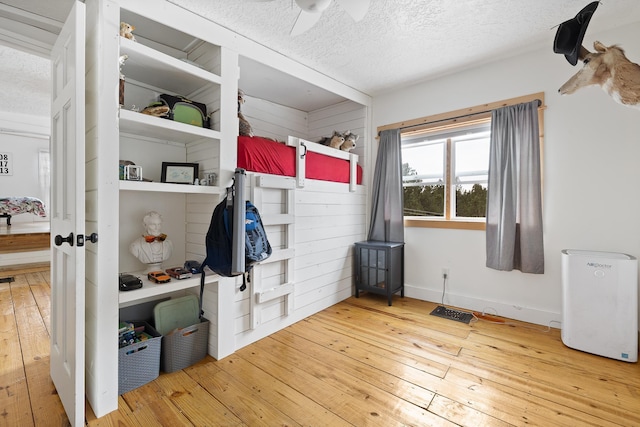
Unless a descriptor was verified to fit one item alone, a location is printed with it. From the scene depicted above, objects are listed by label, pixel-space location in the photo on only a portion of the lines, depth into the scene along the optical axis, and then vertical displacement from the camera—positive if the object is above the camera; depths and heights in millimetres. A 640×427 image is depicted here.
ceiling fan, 1611 +1169
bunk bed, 2330 +475
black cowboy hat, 1569 +991
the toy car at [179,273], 1987 -429
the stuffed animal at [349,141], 3400 +810
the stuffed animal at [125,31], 1739 +1064
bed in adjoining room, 5469 +73
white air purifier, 2039 -654
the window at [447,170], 3076 +463
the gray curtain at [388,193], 3430 +223
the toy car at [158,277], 1864 -425
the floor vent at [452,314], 2834 -1021
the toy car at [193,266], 2108 -412
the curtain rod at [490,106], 2654 +1026
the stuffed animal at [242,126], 2416 +700
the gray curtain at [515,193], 2631 +182
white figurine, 2055 -245
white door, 1396 -8
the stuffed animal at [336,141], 3322 +803
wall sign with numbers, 5859 +920
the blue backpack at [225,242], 1917 -206
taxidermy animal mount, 1675 +816
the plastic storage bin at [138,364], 1727 -927
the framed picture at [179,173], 2092 +276
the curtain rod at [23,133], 4982 +1348
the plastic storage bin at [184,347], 1944 -929
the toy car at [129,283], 1743 -435
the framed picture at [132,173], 1825 +237
